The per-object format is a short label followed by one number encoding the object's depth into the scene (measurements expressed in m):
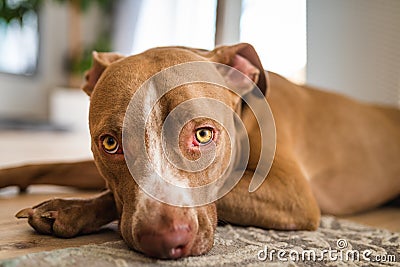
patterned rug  0.37
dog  0.39
